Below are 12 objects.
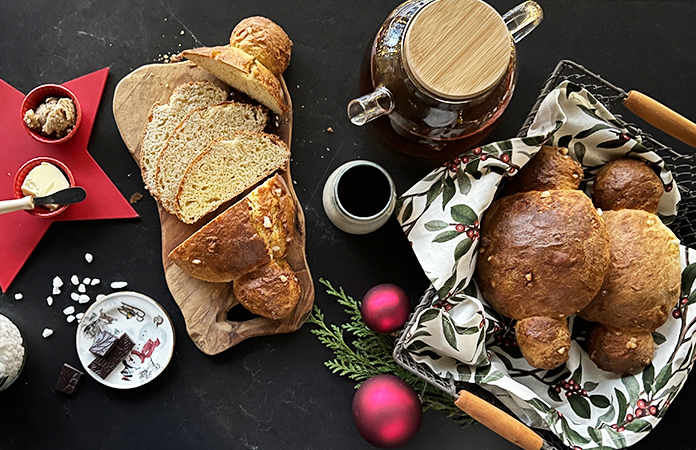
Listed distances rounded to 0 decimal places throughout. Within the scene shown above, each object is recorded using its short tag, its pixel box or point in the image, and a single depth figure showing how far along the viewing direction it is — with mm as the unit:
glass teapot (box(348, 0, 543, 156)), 723
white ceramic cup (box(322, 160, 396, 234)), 824
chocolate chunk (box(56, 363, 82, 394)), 882
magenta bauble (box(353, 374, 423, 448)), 814
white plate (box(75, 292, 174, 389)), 877
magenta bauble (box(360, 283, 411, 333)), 840
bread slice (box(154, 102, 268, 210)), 865
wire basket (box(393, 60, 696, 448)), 821
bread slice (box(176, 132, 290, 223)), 858
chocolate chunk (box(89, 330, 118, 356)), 861
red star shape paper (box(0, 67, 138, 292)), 893
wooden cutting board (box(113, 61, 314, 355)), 877
